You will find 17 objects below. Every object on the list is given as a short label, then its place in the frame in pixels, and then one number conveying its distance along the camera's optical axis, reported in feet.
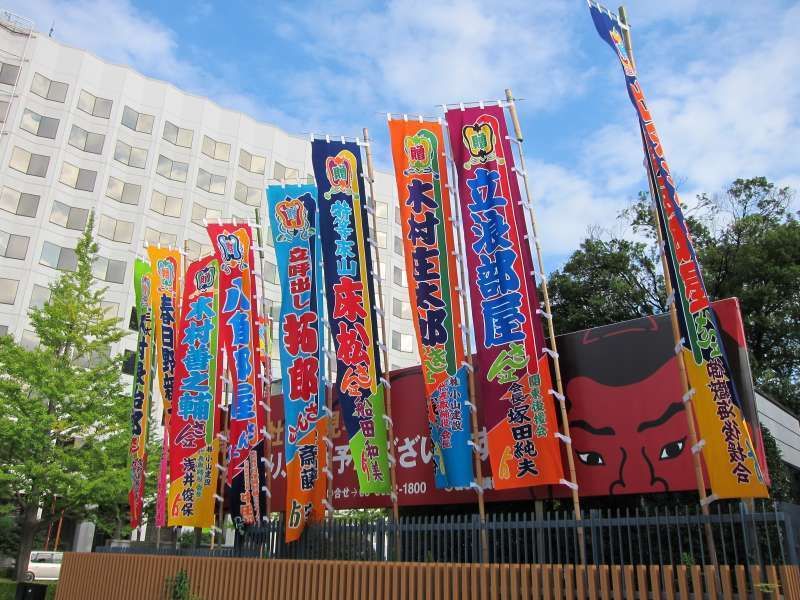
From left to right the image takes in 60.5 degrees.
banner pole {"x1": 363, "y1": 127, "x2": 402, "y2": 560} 39.22
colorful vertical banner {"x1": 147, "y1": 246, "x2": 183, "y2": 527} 58.03
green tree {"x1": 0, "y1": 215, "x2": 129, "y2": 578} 67.97
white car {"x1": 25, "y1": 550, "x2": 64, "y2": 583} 101.30
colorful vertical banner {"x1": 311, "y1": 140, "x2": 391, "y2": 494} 40.24
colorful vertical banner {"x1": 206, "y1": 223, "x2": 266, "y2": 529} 49.24
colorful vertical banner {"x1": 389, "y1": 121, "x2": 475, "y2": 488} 36.76
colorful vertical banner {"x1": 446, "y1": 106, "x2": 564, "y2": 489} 33.94
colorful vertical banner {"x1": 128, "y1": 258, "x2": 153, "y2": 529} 56.24
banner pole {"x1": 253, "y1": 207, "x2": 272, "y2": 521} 48.70
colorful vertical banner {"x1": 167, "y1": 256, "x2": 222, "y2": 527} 50.06
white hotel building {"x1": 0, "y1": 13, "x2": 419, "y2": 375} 122.21
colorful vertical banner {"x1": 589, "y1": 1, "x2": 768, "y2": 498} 27.53
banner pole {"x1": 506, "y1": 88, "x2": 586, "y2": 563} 31.62
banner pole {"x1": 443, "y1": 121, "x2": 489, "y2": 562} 34.50
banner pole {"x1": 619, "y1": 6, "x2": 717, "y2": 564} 28.43
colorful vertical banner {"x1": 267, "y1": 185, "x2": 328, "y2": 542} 42.63
